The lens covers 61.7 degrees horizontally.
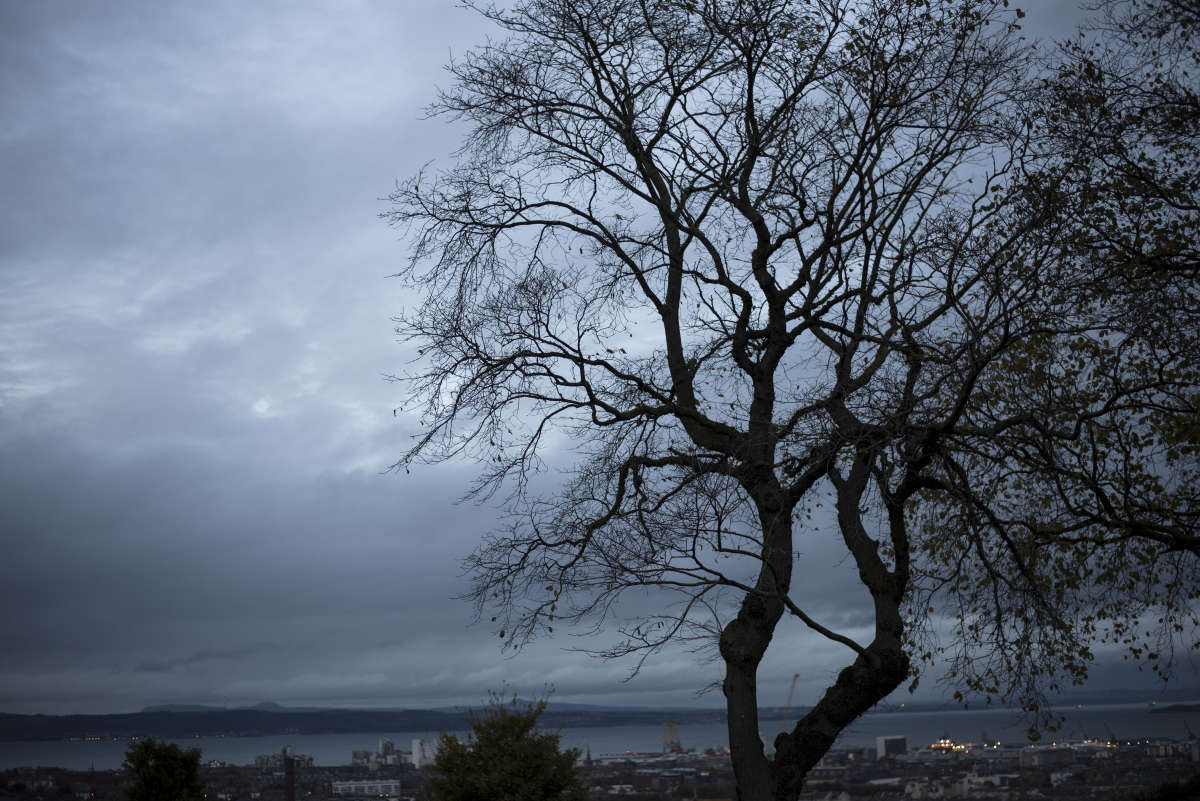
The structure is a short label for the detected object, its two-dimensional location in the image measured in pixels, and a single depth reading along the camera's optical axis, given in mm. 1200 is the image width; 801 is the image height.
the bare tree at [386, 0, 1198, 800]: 8578
